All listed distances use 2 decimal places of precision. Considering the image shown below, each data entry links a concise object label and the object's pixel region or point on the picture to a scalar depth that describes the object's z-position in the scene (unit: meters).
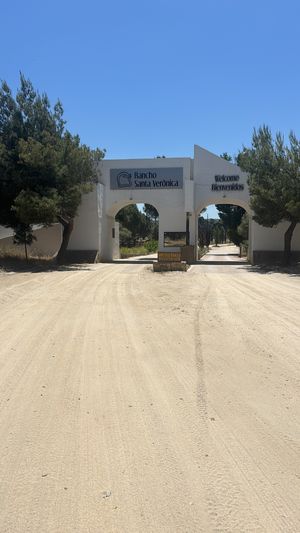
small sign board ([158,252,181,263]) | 23.08
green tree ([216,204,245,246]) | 54.06
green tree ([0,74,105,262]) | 21.80
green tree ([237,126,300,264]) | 23.36
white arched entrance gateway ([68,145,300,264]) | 30.78
